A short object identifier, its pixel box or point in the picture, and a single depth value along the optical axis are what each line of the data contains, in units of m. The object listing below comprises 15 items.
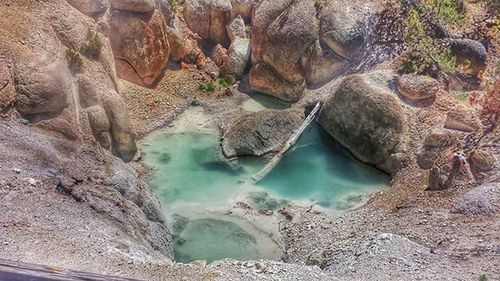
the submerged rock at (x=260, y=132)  23.05
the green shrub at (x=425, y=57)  22.52
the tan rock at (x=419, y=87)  21.91
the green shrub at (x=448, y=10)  24.17
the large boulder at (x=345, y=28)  25.08
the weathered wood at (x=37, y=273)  11.26
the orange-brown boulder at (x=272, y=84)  26.03
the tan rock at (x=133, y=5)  23.90
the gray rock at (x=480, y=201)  16.44
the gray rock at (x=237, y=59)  27.20
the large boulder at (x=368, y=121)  21.55
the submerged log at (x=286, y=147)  22.12
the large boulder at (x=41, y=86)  17.97
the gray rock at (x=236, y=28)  27.72
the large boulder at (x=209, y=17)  27.69
